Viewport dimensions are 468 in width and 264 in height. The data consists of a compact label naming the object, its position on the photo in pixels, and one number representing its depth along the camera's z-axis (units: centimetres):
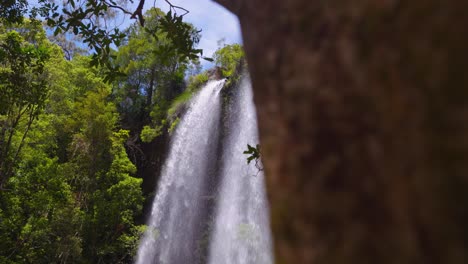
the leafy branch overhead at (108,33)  323
